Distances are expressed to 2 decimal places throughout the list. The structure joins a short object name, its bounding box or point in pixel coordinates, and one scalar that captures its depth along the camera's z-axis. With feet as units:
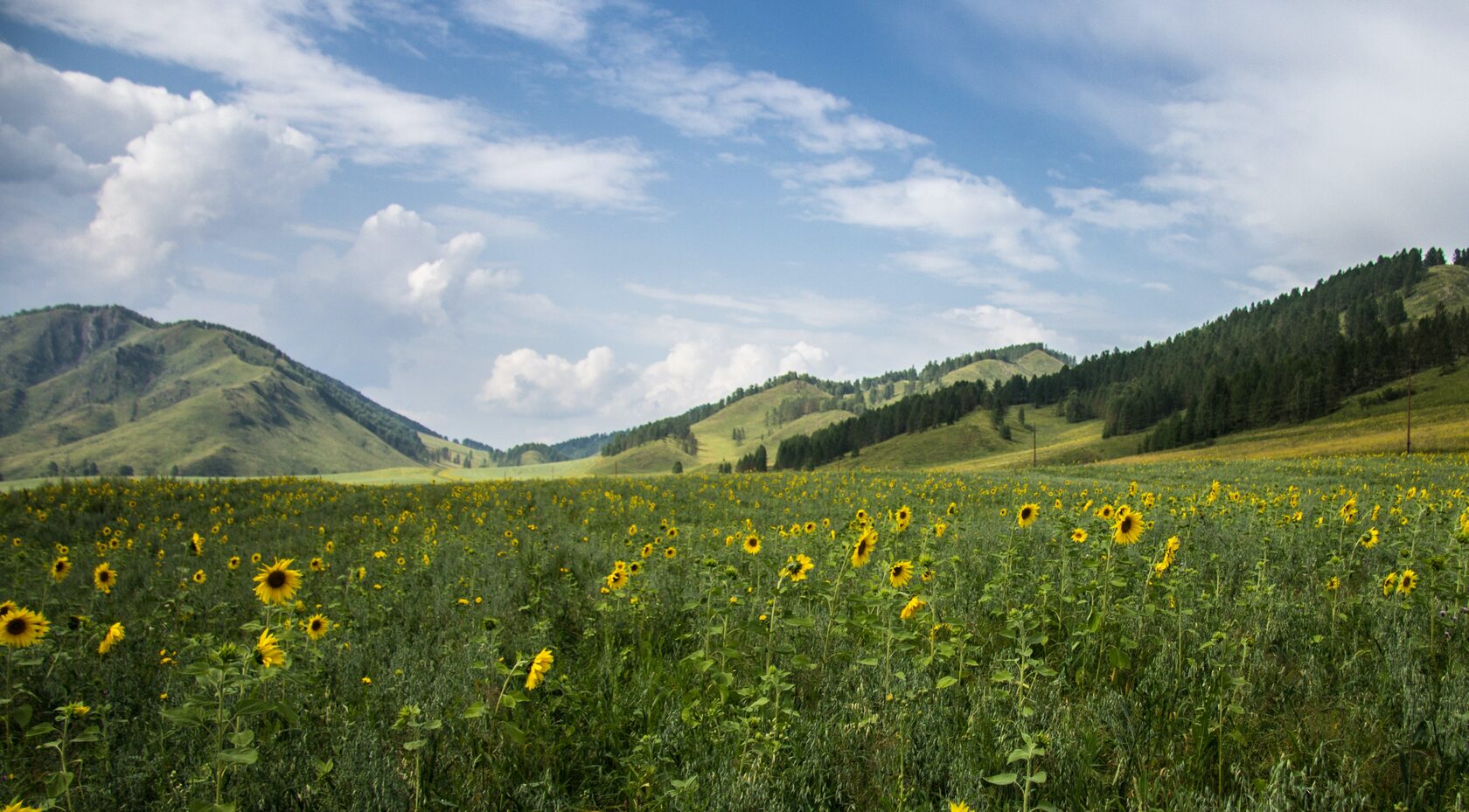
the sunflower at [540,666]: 9.95
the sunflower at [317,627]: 12.66
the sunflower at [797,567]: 12.19
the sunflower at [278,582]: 11.23
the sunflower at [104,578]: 15.34
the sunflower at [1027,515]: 16.72
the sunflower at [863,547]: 13.27
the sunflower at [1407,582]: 14.44
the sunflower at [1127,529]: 12.77
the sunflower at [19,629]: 10.95
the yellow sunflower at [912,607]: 11.66
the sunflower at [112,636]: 12.36
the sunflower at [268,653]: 9.67
